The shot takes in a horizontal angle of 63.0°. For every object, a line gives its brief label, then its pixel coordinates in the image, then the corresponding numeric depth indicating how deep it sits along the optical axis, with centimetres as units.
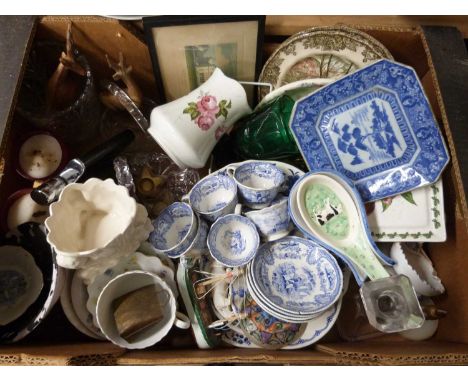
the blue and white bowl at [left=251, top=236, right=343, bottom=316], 75
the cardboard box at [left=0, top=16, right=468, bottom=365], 67
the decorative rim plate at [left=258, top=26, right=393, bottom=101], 87
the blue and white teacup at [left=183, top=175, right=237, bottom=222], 78
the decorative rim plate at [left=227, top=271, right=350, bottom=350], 77
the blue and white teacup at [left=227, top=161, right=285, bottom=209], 76
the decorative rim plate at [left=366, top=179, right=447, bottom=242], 77
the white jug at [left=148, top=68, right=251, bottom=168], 79
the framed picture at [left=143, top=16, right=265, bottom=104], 80
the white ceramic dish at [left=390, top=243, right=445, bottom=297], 77
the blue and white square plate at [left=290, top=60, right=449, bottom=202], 76
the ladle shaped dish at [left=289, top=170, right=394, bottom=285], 74
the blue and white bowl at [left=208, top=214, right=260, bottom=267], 76
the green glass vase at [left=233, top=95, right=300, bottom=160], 84
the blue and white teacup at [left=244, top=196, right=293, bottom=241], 76
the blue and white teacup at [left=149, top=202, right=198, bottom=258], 74
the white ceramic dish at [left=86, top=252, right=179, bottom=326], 76
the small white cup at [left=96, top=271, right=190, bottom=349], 69
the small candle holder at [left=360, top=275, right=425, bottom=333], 68
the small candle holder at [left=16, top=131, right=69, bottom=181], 83
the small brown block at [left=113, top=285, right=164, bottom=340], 72
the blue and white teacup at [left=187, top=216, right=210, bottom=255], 76
